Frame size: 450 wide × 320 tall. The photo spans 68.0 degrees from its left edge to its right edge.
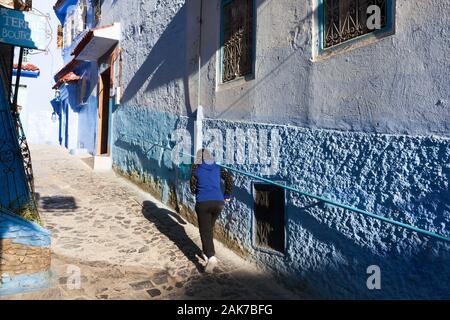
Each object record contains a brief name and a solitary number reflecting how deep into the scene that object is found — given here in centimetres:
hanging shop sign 491
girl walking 402
